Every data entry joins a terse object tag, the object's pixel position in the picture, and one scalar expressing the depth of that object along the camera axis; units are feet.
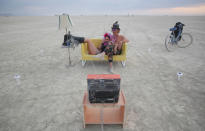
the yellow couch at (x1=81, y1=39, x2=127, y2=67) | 13.44
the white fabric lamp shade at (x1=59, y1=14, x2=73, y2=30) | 12.12
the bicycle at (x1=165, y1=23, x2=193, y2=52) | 20.38
